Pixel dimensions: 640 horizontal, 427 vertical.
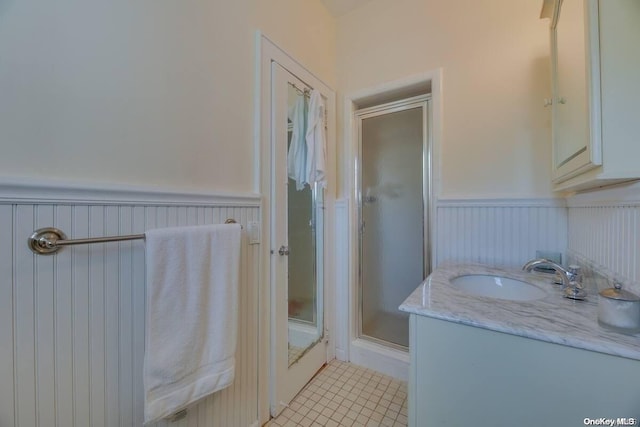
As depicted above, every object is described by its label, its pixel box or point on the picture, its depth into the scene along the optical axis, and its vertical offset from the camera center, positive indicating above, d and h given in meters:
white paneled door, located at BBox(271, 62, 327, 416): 1.40 -0.28
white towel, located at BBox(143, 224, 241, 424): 0.80 -0.35
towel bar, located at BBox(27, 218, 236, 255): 0.65 -0.07
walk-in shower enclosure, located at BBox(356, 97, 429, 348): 1.78 +0.00
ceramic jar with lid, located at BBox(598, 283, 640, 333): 0.62 -0.24
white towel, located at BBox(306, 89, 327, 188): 1.59 +0.44
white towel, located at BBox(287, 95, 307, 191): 1.55 +0.41
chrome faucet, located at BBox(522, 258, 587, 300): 0.89 -0.25
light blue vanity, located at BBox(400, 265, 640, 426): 0.60 -0.40
